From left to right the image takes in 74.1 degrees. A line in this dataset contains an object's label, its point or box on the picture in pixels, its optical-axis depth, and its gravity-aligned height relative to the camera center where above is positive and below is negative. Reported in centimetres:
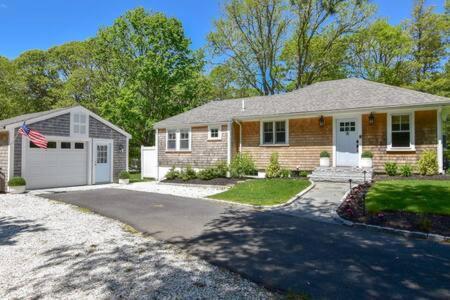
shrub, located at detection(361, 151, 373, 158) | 1363 -10
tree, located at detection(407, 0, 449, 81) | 2723 +1057
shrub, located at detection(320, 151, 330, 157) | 1457 -11
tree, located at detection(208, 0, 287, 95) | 3067 +1207
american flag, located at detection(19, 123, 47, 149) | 1341 +63
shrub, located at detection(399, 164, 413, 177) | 1291 -78
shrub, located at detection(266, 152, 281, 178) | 1538 -85
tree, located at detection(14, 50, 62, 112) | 3406 +816
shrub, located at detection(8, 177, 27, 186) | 1337 -138
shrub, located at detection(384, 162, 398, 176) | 1327 -72
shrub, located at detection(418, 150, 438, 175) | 1255 -47
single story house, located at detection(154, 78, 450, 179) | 1320 +125
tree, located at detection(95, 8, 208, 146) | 2633 +724
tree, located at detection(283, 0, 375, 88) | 2822 +1190
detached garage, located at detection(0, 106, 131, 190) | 1410 +0
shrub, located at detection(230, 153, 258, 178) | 1639 -81
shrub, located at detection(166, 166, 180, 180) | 1756 -140
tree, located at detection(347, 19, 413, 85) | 2809 +981
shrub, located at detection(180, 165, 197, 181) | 1670 -130
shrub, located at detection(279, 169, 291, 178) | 1520 -110
